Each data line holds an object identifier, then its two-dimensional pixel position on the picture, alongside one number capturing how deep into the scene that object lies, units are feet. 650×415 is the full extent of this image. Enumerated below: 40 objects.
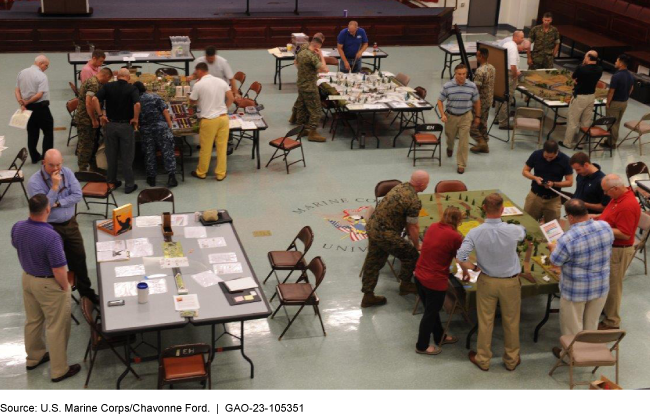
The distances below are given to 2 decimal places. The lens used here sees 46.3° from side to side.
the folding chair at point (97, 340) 21.01
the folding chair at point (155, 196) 28.71
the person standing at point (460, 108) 36.94
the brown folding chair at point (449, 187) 30.78
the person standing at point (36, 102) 35.88
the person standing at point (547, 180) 28.02
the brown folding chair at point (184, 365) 20.18
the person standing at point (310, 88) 40.63
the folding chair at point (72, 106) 38.12
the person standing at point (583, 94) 40.65
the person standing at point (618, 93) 40.81
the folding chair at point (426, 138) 38.26
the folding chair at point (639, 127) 41.22
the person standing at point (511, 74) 45.11
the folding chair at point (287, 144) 37.05
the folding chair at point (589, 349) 21.31
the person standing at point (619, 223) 23.98
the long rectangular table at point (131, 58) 47.47
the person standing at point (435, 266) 22.26
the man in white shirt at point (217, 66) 39.12
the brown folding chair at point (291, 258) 26.50
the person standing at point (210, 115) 34.71
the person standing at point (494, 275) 21.84
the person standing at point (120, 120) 33.06
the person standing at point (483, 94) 40.22
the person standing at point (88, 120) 34.01
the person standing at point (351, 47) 47.65
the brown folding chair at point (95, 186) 30.55
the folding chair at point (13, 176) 32.45
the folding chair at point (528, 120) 41.16
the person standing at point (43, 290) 20.30
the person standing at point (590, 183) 26.08
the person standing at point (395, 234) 24.34
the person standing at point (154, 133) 34.14
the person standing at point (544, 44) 50.65
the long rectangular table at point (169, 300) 20.80
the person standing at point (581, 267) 21.98
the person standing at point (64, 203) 23.44
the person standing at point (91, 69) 38.01
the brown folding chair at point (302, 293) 24.27
